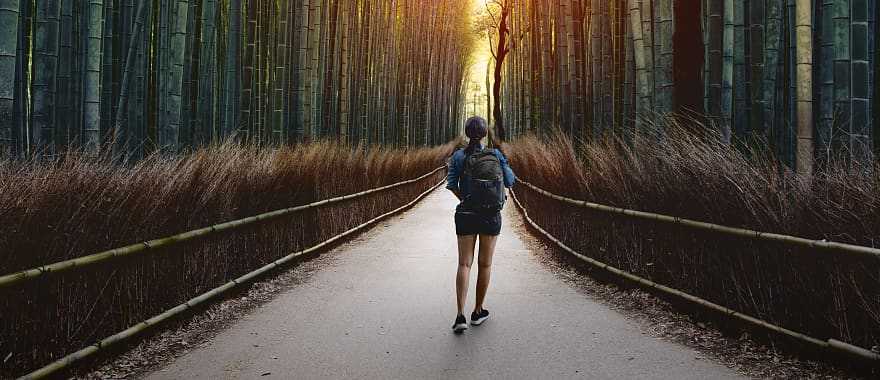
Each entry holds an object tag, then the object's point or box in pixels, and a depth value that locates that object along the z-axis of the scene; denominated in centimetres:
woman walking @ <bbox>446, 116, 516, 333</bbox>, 405
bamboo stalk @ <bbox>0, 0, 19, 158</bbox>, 328
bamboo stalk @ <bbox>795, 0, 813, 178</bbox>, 418
